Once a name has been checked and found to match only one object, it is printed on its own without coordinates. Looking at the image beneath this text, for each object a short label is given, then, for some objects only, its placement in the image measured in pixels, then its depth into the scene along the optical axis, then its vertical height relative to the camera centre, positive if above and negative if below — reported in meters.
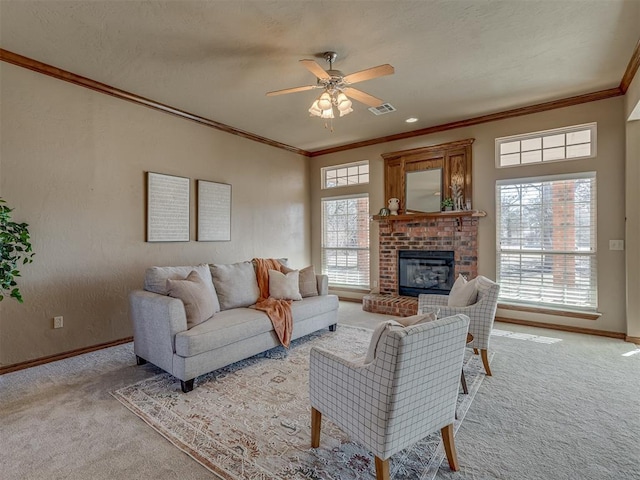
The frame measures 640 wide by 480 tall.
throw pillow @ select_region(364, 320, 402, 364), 1.53 -0.46
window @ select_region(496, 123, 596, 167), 4.12 +1.23
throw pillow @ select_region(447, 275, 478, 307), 3.03 -0.53
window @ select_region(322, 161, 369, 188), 6.08 +1.24
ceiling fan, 2.74 +1.35
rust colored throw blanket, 3.31 -0.72
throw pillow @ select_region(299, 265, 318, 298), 4.09 -0.56
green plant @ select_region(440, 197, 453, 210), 4.95 +0.54
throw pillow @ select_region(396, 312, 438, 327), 1.71 -0.42
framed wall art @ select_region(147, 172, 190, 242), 4.04 +0.41
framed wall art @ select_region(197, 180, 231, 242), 4.62 +0.41
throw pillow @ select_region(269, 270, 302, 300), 3.81 -0.55
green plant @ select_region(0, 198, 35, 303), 2.57 -0.04
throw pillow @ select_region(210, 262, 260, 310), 3.47 -0.50
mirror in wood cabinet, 5.20 +0.79
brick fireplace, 4.86 -0.08
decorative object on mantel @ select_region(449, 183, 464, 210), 4.91 +0.65
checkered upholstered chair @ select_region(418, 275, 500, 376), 2.85 -0.68
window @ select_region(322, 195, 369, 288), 6.06 -0.02
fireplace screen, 5.10 -0.53
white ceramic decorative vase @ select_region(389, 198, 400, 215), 5.49 +0.56
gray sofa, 2.62 -0.76
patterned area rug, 1.73 -1.20
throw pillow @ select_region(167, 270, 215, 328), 2.82 -0.51
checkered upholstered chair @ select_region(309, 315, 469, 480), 1.42 -0.70
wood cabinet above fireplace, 4.93 +1.15
